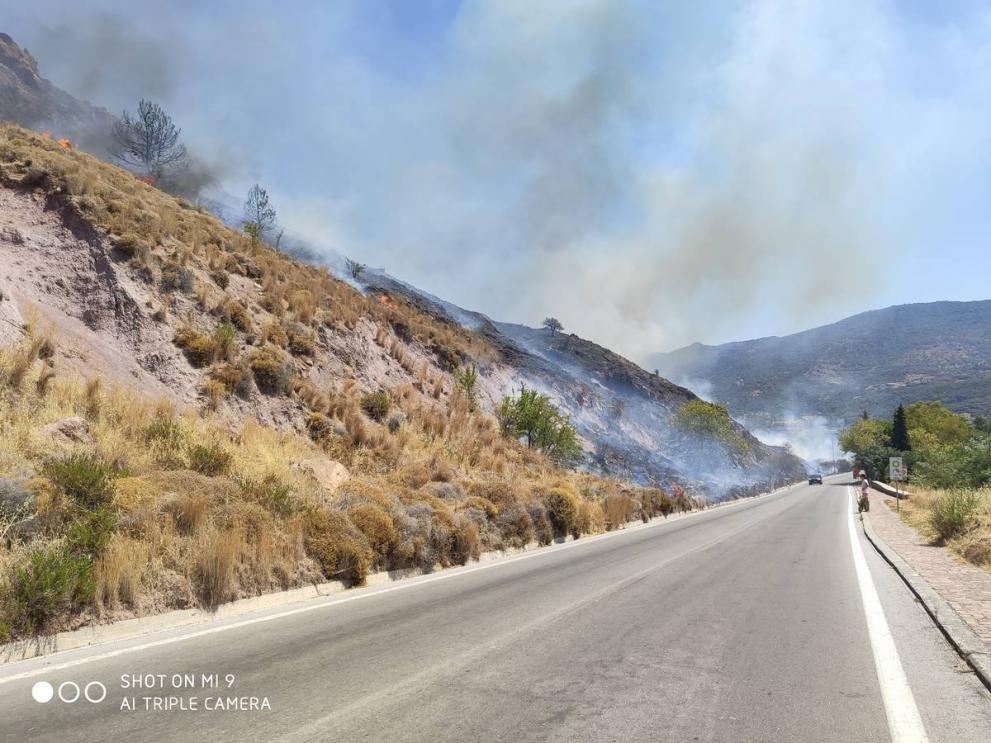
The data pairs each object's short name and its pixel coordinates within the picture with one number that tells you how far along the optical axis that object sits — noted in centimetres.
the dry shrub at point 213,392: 1672
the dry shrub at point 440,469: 1747
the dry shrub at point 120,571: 646
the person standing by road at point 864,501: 2902
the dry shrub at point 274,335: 2062
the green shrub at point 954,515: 1455
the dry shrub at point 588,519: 1837
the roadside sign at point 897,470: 3225
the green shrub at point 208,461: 1090
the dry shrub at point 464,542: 1237
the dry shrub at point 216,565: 738
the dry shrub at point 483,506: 1477
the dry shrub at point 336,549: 934
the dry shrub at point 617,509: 2147
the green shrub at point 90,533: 673
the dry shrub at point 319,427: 1833
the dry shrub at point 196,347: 1777
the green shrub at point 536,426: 3027
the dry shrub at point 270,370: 1877
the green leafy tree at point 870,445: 8055
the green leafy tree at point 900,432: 8600
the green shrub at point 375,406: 2203
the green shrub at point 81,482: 764
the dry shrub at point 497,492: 1592
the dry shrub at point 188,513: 805
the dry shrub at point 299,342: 2194
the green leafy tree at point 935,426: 7426
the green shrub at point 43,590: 563
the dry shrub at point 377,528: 1046
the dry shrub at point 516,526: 1476
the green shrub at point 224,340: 1850
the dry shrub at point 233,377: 1766
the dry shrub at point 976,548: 1126
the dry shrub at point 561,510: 1725
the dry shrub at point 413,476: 1592
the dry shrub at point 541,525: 1612
